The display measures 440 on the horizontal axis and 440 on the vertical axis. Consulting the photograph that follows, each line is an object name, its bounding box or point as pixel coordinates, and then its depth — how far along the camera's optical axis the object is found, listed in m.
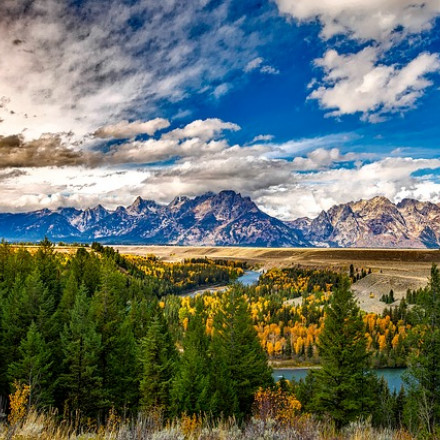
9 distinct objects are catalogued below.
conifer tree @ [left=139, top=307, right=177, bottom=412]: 42.09
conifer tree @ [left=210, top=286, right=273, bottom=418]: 43.50
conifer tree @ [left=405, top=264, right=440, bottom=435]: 42.22
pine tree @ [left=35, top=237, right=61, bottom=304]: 69.44
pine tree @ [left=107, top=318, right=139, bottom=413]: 43.72
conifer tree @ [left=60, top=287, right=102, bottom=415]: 38.59
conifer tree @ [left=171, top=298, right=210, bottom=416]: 39.09
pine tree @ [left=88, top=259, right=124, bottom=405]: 43.22
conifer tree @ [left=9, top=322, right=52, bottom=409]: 37.03
